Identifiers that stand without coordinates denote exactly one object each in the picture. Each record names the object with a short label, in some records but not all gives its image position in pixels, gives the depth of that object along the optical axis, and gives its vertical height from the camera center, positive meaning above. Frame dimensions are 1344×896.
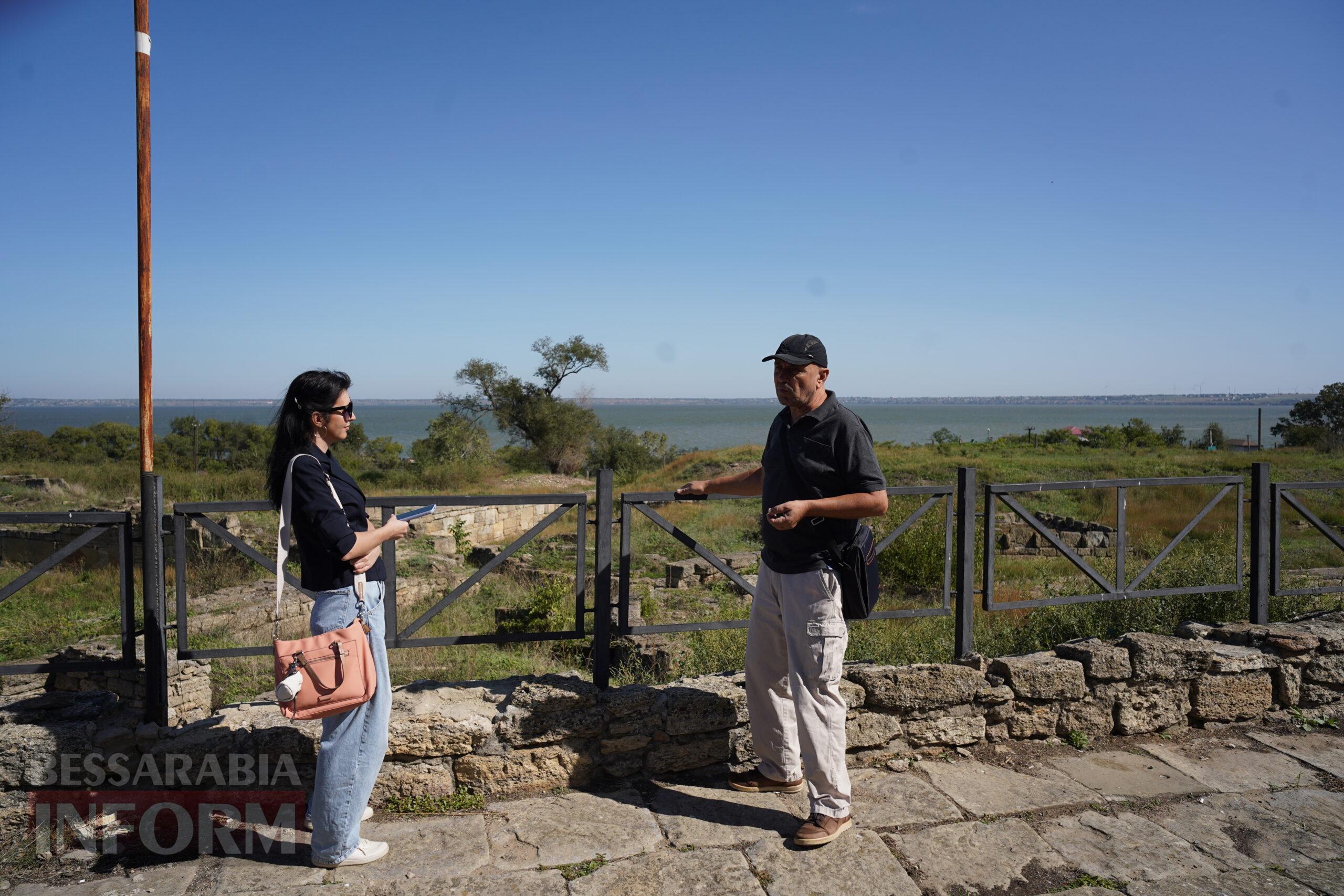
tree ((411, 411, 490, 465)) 32.84 -1.09
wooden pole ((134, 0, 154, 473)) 3.72 +0.99
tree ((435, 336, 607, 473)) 36.31 +0.47
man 3.20 -0.48
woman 2.81 -0.54
